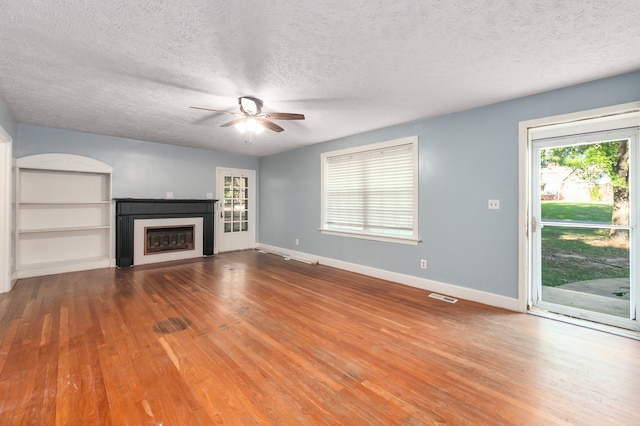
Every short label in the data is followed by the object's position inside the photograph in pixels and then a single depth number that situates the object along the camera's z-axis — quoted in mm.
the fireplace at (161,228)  5078
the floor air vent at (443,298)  3434
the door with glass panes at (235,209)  6609
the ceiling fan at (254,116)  3020
